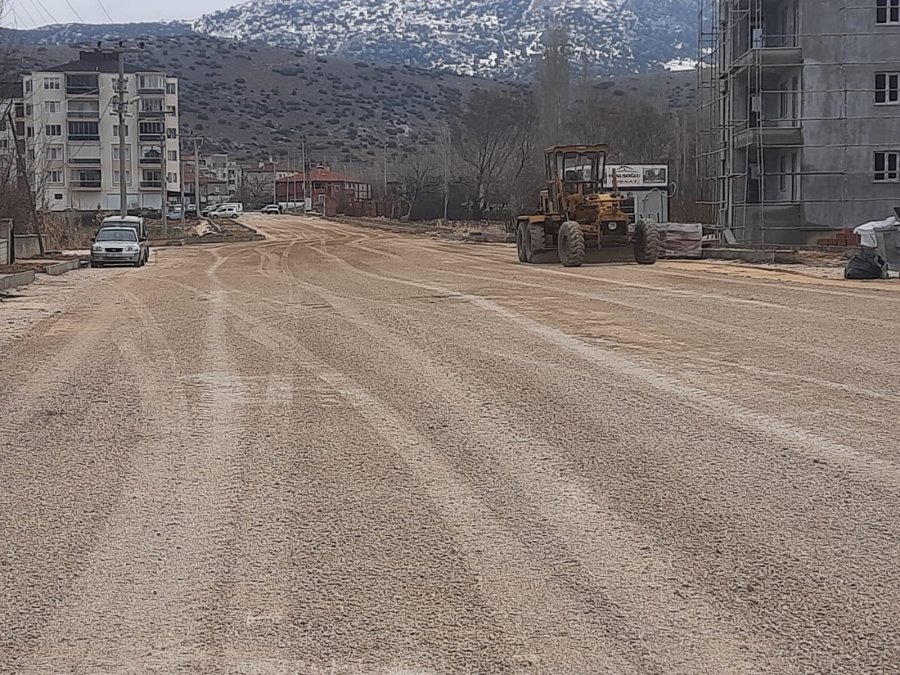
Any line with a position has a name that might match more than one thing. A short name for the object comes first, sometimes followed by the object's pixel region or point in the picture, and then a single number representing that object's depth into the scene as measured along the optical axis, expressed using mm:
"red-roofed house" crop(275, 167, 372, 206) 123688
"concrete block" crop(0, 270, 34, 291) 24656
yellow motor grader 29641
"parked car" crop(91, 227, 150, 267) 36281
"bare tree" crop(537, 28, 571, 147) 77062
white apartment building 111938
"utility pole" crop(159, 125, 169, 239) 65000
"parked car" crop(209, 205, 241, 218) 105062
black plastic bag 24406
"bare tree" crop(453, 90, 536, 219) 86250
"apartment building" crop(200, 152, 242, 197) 159988
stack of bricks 37625
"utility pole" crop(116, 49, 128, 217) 53344
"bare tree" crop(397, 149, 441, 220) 87500
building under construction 43594
